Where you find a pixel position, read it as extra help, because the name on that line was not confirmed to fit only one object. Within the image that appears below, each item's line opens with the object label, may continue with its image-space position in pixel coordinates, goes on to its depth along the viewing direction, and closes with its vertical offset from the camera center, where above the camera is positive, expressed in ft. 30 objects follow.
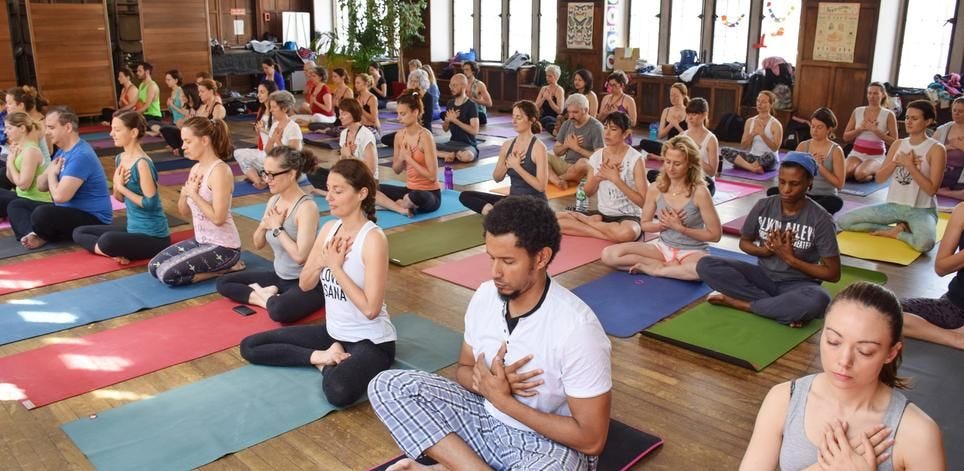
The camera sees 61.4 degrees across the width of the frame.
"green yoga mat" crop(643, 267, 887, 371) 12.42 -4.55
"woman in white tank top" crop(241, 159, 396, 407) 10.81 -3.36
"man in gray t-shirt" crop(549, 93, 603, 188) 23.43 -2.78
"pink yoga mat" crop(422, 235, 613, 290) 16.33 -4.53
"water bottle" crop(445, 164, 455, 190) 24.59 -3.98
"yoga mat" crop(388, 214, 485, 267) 17.92 -4.48
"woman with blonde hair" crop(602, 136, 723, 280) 15.29 -3.29
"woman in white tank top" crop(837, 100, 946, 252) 18.22 -3.18
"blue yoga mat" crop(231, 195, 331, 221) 21.59 -4.43
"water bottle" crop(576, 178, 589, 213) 19.58 -3.71
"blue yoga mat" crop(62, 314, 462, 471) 9.77 -4.78
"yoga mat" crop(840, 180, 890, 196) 24.34 -4.20
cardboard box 38.83 -0.58
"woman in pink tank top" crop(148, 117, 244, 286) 15.20 -3.19
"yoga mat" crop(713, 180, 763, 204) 23.56 -4.22
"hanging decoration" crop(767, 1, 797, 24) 34.49 +1.28
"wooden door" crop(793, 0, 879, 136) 31.40 -1.08
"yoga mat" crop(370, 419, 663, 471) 9.34 -4.69
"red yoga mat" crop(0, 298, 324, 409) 11.69 -4.75
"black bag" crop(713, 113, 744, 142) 34.04 -3.34
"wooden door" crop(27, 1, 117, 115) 37.73 -0.61
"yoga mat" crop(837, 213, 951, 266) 17.60 -4.39
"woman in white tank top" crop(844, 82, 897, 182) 25.59 -2.74
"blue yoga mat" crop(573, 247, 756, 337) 13.94 -4.57
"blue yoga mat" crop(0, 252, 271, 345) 13.94 -4.68
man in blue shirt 17.49 -3.31
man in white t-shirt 7.41 -3.14
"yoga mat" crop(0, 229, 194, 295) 16.17 -4.62
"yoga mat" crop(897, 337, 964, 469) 9.97 -4.61
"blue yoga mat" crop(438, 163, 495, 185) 26.16 -4.20
